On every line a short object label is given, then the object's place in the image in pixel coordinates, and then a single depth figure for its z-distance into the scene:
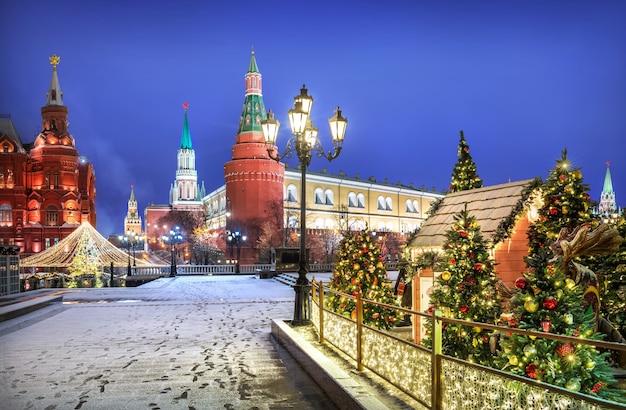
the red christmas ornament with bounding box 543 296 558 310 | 4.45
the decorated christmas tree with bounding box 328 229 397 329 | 9.81
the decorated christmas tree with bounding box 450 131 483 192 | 14.41
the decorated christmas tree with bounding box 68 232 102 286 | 32.78
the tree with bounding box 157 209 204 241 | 79.75
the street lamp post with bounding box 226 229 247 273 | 39.71
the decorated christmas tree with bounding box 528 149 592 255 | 8.82
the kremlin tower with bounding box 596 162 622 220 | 99.62
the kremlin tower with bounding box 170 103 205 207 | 106.19
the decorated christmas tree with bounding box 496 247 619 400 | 4.13
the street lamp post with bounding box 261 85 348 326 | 10.81
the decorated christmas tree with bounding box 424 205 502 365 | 6.87
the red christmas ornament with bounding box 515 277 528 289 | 4.70
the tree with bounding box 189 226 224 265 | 65.25
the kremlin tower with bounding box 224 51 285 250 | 59.91
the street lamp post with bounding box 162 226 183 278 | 36.31
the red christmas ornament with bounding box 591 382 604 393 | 4.12
